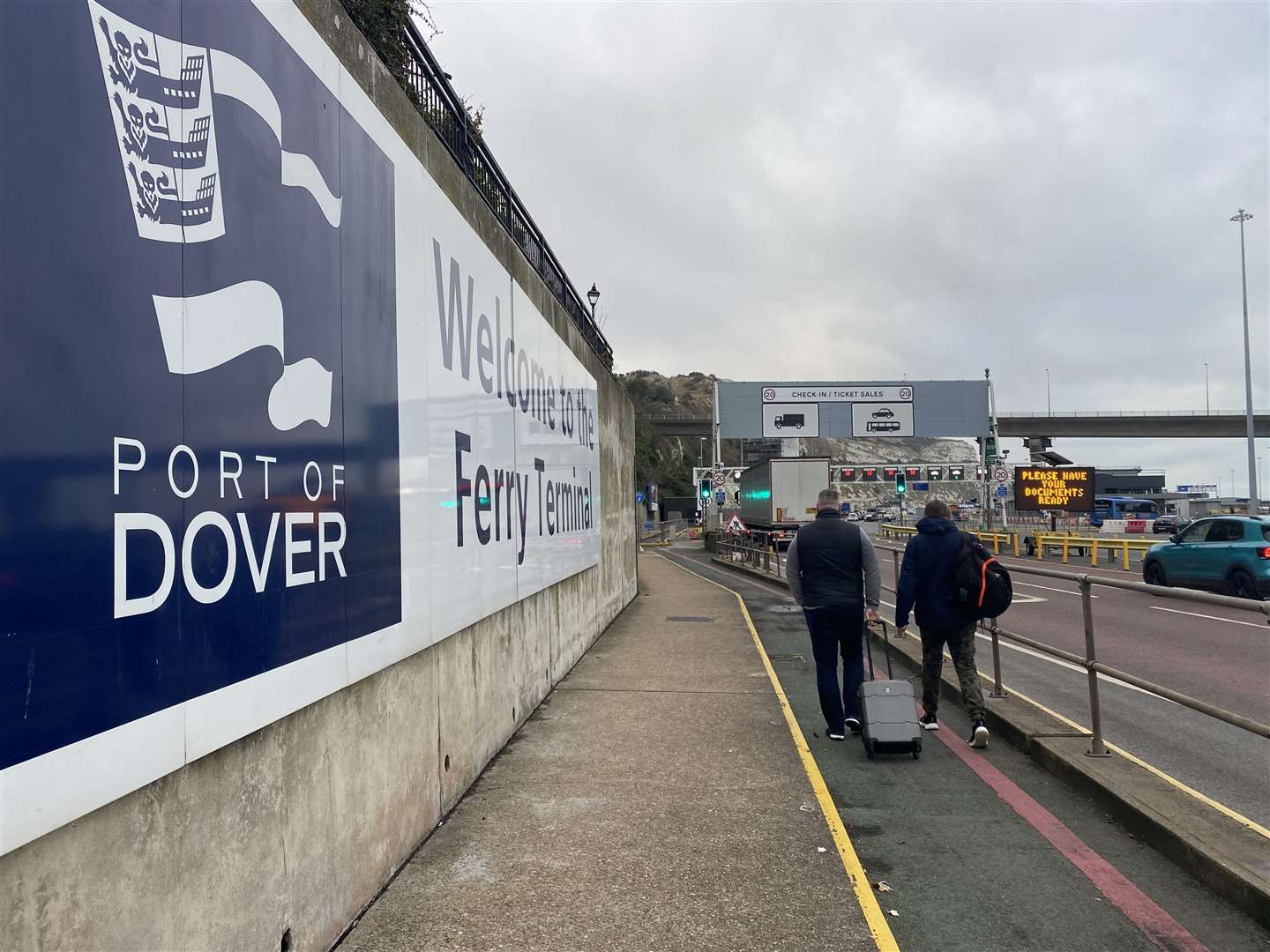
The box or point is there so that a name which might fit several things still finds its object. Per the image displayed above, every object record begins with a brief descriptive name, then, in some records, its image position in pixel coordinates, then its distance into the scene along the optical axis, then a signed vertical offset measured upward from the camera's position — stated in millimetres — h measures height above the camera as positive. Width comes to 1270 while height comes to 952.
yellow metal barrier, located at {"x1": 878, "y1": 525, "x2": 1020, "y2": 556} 35781 -2210
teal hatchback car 15656 -1422
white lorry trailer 33000 +128
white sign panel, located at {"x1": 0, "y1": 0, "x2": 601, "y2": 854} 2064 +321
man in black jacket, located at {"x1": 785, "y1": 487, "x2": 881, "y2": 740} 6730 -810
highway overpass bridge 79125 +5714
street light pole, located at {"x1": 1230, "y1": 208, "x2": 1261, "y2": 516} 36469 +2246
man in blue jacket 6703 -910
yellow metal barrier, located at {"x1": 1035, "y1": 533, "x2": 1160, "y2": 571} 27359 -2041
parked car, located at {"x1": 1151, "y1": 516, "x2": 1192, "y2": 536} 56000 -2703
